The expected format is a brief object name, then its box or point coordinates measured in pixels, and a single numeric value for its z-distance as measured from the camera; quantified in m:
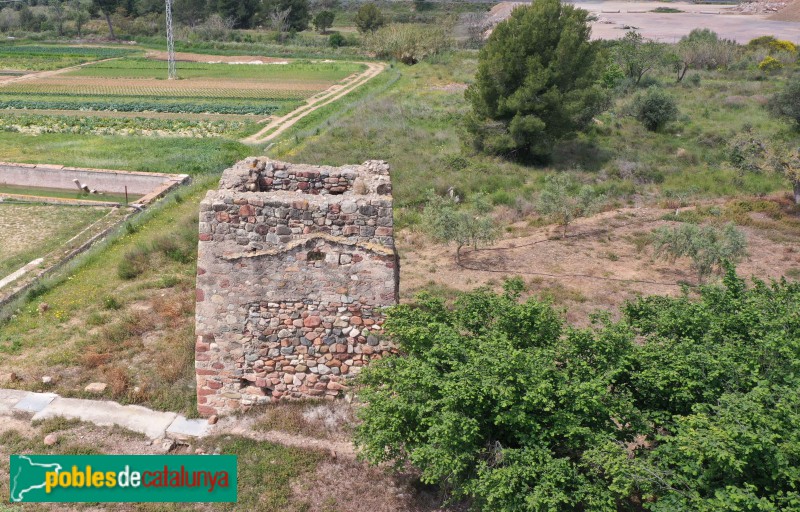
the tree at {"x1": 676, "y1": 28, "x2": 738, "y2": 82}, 49.78
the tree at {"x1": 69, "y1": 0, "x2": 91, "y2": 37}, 94.86
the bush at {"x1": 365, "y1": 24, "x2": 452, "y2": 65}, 66.62
